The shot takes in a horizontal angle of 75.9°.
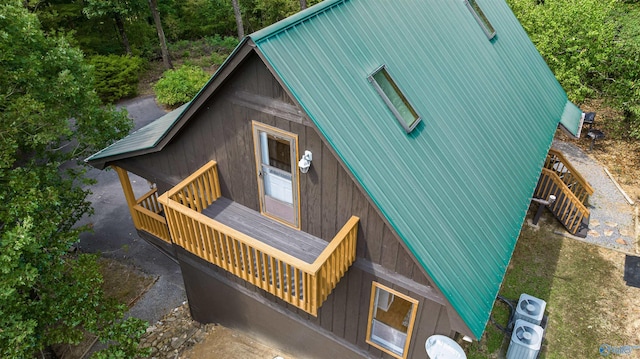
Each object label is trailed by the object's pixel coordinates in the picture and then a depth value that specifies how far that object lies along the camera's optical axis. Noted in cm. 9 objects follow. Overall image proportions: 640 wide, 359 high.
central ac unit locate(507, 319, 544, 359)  1074
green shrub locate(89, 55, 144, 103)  2492
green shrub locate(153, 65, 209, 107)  2428
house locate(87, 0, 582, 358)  732
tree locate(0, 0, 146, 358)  784
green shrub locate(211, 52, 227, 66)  3102
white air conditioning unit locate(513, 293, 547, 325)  1158
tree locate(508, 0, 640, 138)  1839
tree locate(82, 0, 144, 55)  2442
